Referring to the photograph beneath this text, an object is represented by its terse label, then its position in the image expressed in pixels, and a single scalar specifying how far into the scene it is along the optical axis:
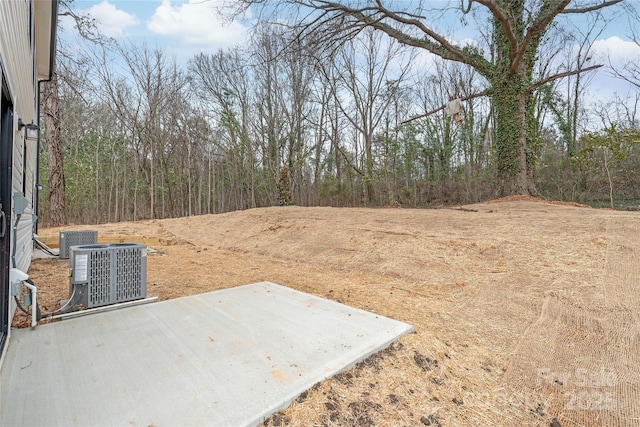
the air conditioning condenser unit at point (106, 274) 2.13
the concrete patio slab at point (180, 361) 1.15
